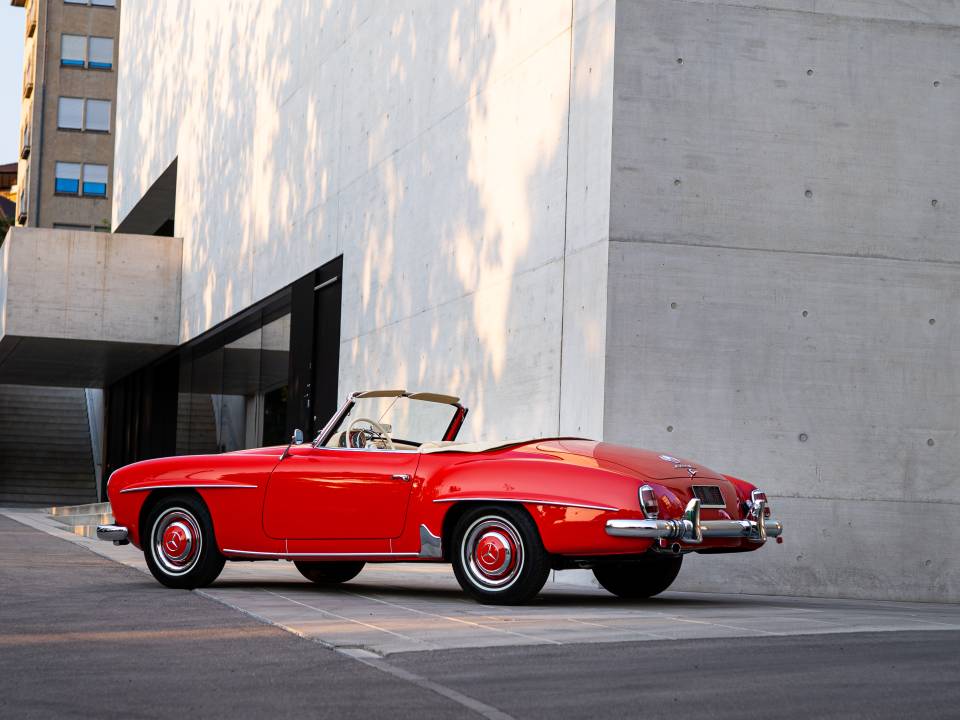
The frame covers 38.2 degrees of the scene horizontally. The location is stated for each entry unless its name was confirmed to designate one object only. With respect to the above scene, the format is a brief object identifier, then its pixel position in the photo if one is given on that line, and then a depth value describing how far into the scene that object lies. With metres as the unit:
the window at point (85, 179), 57.41
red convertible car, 7.48
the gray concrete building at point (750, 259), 10.84
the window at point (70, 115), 57.16
